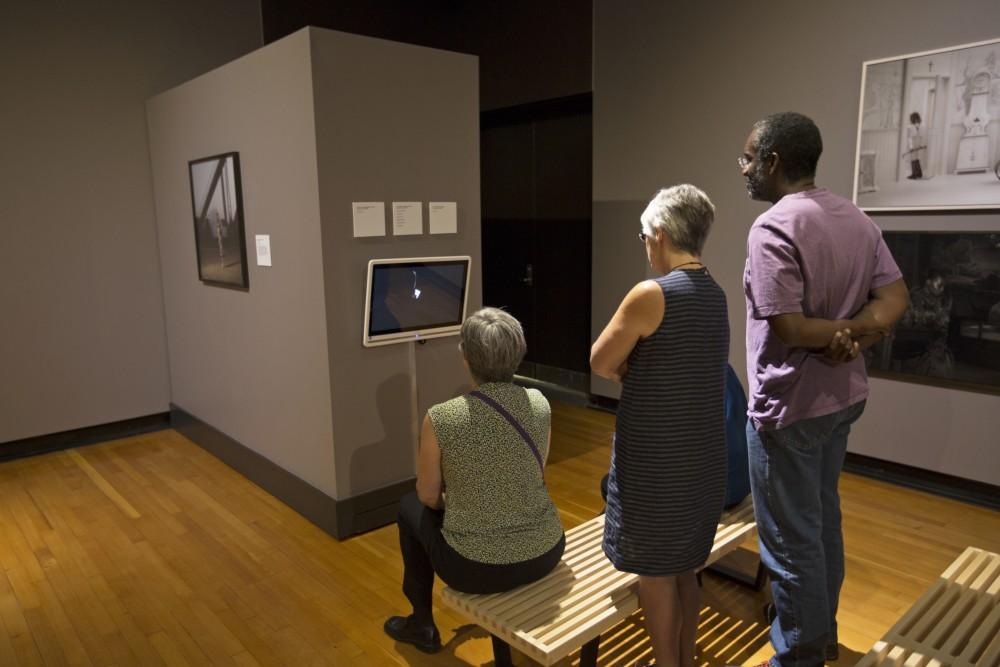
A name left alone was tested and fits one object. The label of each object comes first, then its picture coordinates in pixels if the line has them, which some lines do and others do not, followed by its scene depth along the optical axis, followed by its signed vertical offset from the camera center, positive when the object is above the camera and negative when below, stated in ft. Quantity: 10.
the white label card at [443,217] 11.66 +0.08
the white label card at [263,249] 11.96 -0.44
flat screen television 10.87 -1.26
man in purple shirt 5.93 -1.08
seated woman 6.56 -2.42
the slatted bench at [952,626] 6.10 -3.94
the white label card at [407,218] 11.19 +0.07
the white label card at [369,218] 10.72 +0.07
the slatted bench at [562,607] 6.10 -3.69
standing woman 5.85 -1.56
